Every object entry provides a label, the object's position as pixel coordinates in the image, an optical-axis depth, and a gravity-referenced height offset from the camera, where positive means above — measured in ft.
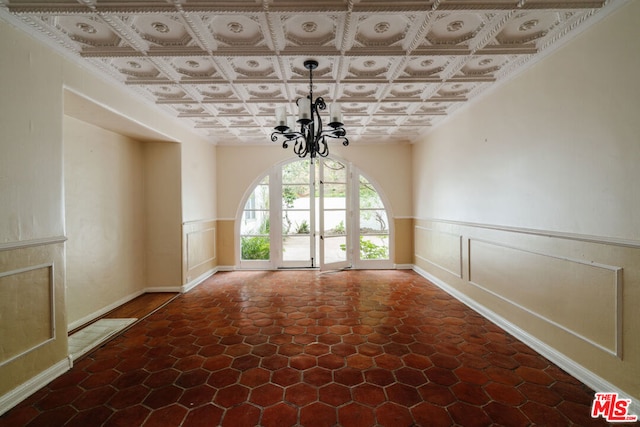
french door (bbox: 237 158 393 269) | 19.13 -0.81
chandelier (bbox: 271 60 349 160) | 8.39 +2.75
